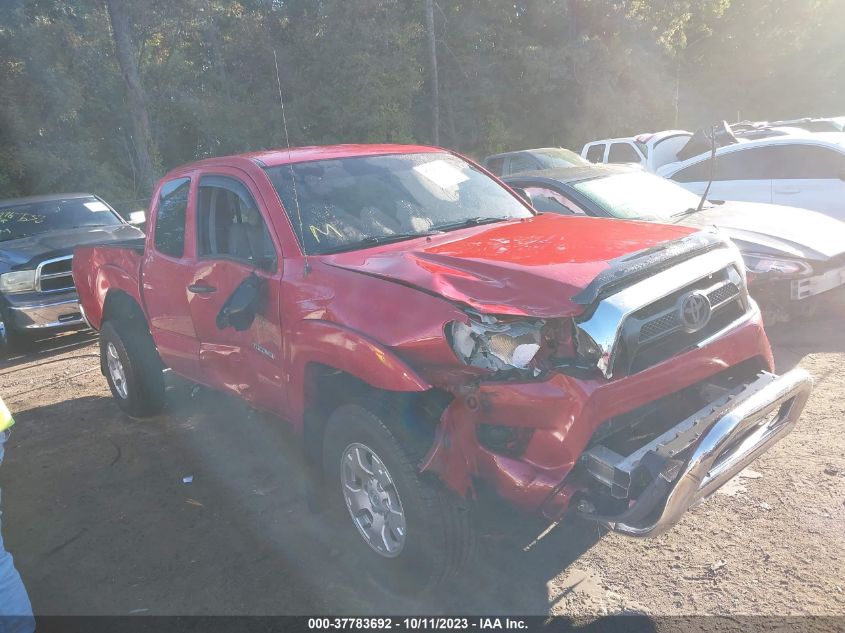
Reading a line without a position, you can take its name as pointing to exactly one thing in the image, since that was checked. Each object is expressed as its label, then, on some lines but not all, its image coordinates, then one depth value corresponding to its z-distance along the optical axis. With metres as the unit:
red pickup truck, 2.85
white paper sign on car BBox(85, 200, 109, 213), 10.27
